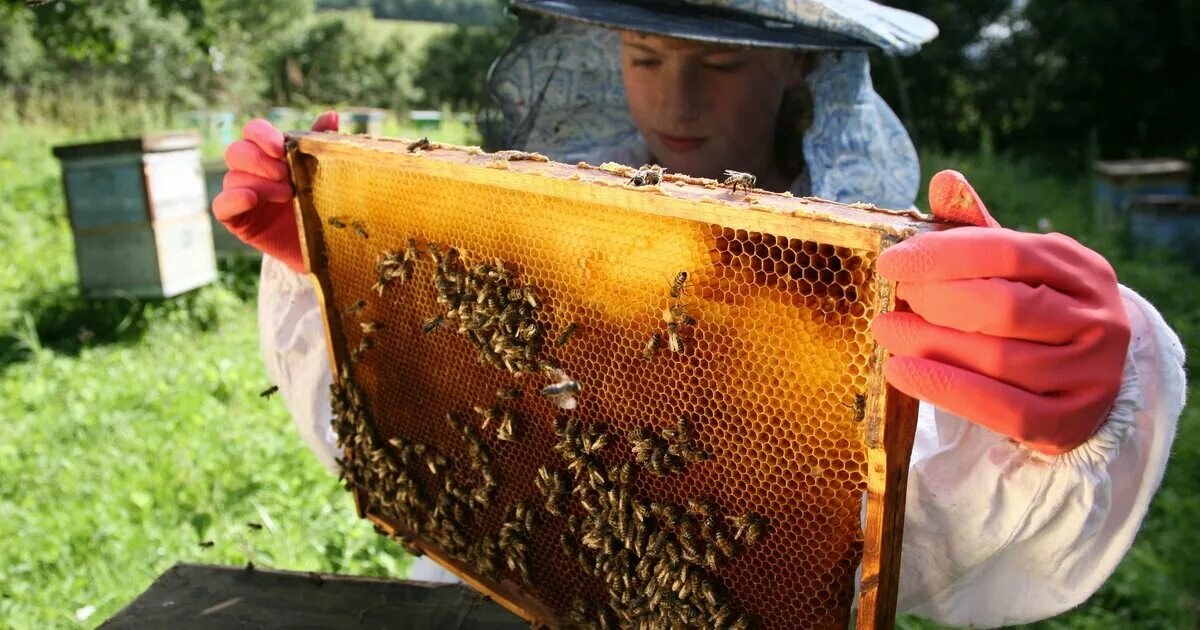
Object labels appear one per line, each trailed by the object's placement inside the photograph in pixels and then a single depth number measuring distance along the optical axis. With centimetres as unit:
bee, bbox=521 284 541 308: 94
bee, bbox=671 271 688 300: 88
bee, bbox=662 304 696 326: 88
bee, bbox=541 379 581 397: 93
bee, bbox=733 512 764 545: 88
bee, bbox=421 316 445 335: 100
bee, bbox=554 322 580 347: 93
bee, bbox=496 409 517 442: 97
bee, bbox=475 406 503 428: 98
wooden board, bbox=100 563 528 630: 105
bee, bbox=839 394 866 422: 83
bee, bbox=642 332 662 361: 89
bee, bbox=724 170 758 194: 85
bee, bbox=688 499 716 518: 90
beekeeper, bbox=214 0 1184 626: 78
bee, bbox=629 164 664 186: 86
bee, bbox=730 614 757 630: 90
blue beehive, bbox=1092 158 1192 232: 747
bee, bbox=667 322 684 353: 88
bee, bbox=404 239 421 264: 100
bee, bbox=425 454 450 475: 104
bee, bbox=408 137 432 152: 97
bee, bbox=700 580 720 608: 90
